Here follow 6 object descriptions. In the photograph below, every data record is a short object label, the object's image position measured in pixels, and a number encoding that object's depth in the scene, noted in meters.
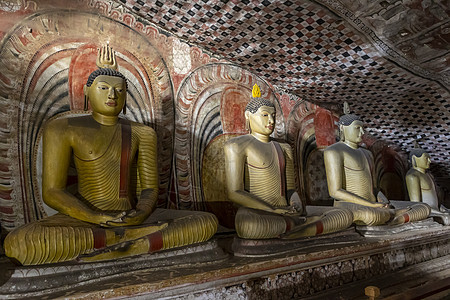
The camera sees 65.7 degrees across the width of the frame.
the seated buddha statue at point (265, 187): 2.83
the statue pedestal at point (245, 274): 1.94
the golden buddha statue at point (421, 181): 5.23
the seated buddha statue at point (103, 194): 2.09
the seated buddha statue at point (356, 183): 3.62
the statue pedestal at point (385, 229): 3.55
